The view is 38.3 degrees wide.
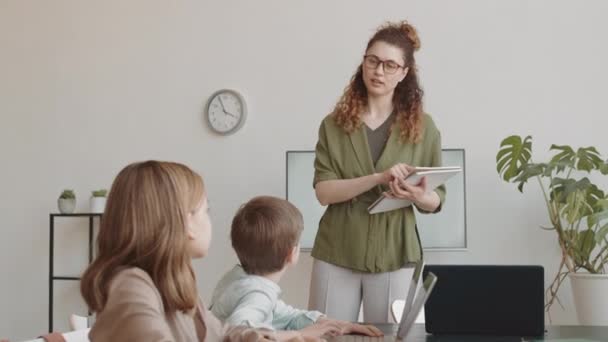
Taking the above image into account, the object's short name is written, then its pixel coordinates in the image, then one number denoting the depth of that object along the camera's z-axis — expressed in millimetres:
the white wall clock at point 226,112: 5242
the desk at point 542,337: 2021
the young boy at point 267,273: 2104
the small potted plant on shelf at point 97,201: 5277
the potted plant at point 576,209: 4352
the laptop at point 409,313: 1929
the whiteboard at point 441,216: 4773
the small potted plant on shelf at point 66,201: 5309
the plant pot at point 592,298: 4348
